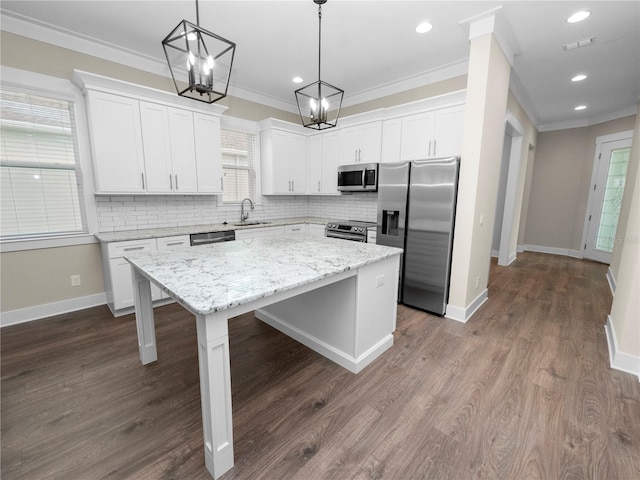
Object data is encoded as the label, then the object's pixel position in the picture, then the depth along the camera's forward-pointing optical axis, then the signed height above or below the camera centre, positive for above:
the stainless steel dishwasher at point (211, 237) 3.55 -0.52
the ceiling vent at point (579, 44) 2.82 +1.61
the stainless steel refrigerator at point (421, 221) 2.99 -0.25
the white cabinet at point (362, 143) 4.07 +0.84
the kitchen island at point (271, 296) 1.29 -0.57
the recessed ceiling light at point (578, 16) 2.42 +1.61
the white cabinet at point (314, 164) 4.90 +0.60
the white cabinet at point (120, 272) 2.96 -0.80
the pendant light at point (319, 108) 2.15 +0.70
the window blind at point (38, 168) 2.76 +0.28
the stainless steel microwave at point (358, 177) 4.07 +0.33
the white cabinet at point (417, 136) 3.51 +0.82
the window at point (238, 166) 4.39 +0.52
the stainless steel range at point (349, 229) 3.98 -0.45
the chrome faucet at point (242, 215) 4.57 -0.27
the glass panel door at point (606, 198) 5.31 +0.08
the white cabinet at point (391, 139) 3.83 +0.83
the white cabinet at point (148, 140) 2.96 +0.67
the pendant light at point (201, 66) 1.49 +1.63
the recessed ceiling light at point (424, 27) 2.71 +1.68
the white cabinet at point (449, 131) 3.26 +0.81
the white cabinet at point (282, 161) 4.59 +0.63
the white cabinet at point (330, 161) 4.62 +0.63
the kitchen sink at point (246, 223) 4.25 -0.40
